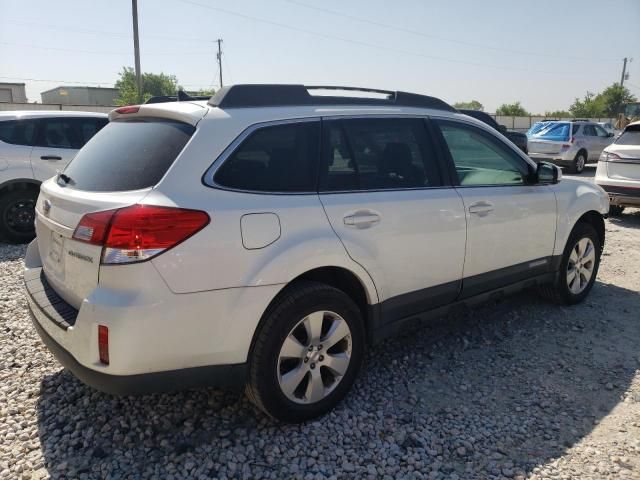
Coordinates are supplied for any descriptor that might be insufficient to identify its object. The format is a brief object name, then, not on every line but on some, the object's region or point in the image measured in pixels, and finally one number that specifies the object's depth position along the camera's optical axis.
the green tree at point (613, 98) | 70.19
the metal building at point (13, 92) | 55.62
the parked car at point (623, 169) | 8.27
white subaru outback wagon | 2.32
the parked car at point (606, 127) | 18.23
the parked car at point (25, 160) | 6.84
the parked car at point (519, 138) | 16.39
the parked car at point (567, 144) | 16.47
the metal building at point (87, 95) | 68.62
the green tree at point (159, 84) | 80.09
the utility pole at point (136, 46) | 23.00
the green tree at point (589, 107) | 69.69
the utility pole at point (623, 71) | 71.88
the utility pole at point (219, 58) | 61.94
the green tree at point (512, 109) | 74.40
